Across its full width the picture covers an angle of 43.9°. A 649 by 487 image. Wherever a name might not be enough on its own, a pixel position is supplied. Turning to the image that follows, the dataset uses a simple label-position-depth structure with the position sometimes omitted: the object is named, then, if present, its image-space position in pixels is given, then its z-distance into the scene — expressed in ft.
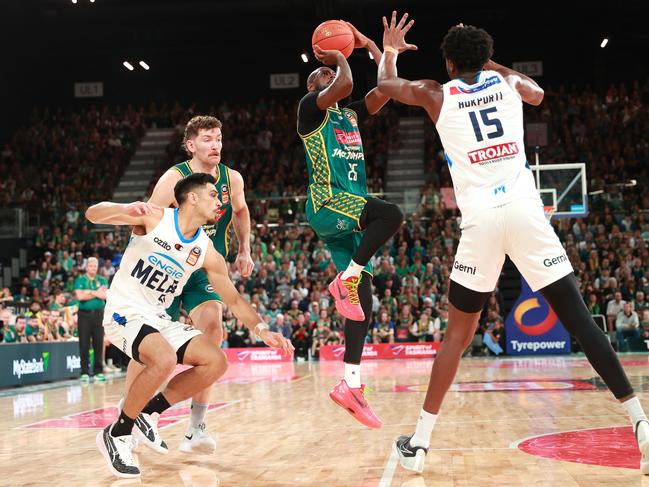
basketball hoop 52.67
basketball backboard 58.13
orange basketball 18.74
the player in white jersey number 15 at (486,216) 13.69
